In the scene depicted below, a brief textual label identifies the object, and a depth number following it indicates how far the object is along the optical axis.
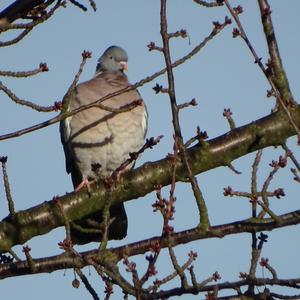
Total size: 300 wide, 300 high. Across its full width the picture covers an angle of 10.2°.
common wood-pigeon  13.03
